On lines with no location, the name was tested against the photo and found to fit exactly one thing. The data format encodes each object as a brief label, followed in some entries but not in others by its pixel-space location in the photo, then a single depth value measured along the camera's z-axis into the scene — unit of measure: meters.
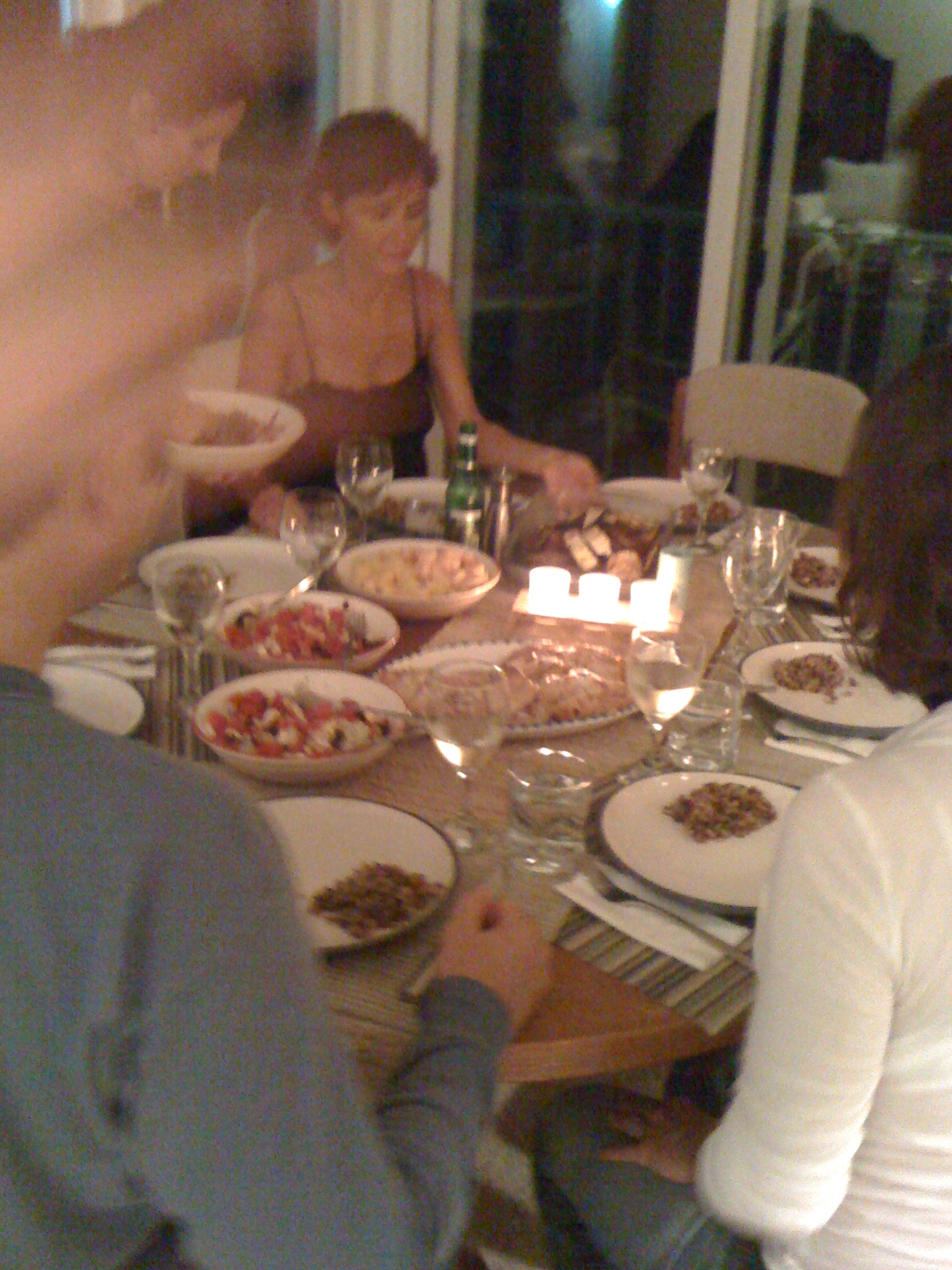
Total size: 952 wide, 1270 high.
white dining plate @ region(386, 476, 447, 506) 2.09
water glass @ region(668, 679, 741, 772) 1.24
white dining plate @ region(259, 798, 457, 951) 1.01
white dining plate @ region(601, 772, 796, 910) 0.99
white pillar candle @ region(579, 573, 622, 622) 1.58
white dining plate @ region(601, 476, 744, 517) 1.96
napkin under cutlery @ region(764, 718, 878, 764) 1.27
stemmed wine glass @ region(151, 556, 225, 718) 1.28
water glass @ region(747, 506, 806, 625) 1.56
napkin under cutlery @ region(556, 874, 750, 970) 0.92
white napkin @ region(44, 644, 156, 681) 1.38
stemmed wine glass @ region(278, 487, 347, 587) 1.55
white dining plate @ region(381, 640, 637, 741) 1.29
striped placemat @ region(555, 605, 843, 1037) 0.87
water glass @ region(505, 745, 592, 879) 1.05
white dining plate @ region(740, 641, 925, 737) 1.31
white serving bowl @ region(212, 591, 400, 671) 1.37
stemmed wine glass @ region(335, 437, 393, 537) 1.82
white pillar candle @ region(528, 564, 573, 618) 1.59
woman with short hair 2.32
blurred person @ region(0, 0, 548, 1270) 0.52
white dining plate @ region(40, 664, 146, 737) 1.25
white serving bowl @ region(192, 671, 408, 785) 1.13
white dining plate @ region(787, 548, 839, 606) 1.74
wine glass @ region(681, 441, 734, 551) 1.88
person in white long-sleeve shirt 0.72
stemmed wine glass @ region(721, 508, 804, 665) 1.53
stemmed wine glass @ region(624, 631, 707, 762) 1.21
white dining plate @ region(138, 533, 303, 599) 1.67
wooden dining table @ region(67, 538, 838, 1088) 0.84
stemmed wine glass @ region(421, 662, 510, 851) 1.06
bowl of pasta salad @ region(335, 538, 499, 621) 1.57
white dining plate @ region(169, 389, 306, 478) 1.53
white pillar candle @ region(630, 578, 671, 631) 1.57
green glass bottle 1.80
